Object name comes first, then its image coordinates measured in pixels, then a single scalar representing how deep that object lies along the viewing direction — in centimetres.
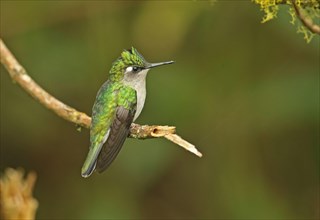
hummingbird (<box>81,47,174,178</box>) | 625
